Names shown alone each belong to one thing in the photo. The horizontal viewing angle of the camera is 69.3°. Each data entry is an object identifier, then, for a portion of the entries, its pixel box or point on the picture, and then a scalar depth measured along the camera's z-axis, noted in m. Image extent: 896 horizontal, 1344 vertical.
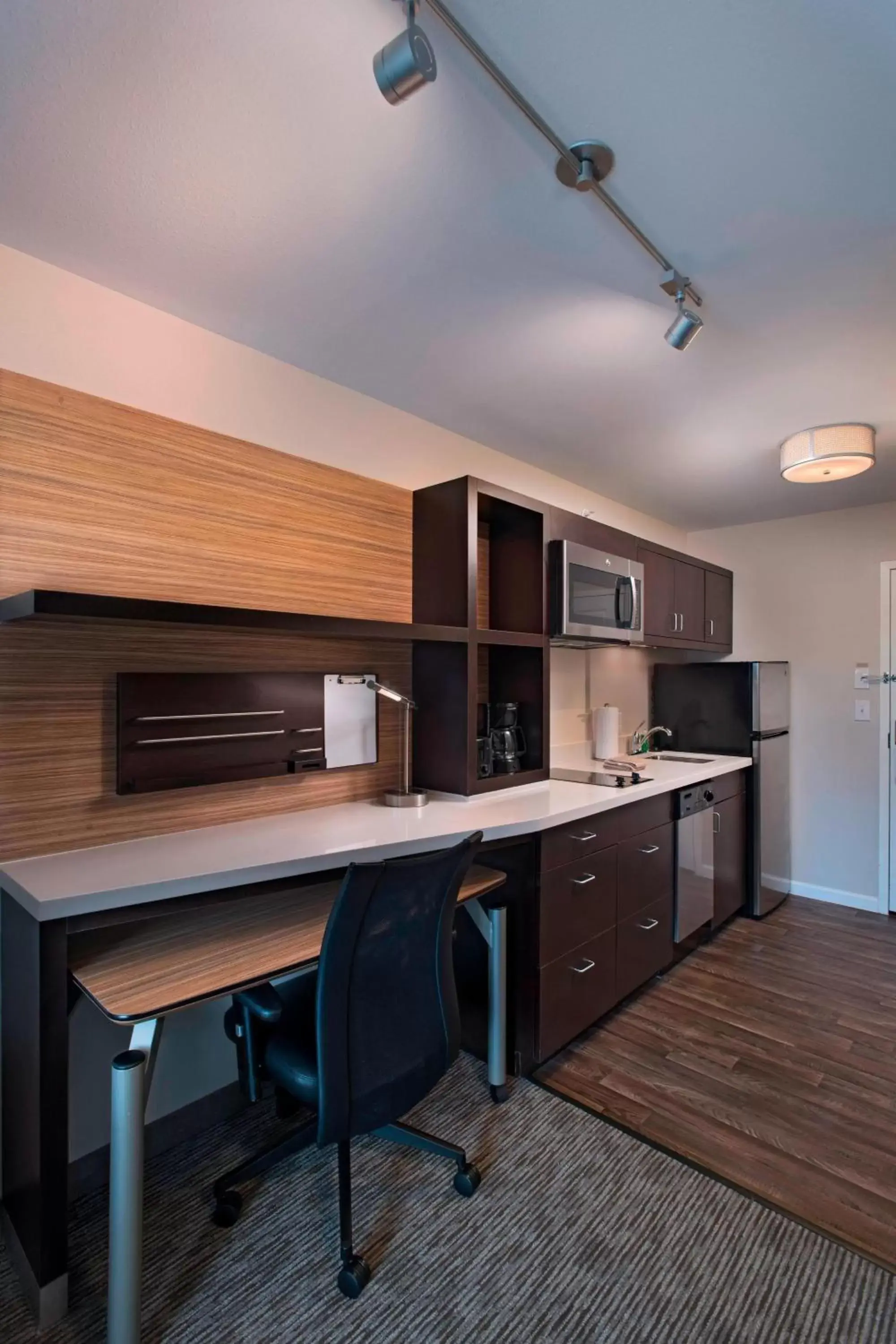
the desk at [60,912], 1.33
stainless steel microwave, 2.78
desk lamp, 2.33
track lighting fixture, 0.98
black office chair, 1.39
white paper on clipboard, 2.30
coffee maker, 2.71
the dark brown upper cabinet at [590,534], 2.84
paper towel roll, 3.57
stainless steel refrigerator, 3.79
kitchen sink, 3.72
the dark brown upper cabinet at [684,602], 3.61
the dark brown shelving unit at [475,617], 2.46
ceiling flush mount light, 2.72
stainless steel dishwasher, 3.06
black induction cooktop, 2.81
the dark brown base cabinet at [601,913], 2.24
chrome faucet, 4.02
